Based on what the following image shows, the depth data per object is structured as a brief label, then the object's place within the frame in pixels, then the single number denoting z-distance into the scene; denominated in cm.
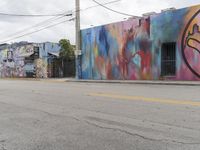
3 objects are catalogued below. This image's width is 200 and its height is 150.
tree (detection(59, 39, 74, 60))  2152
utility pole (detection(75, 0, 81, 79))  1742
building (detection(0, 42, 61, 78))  2200
